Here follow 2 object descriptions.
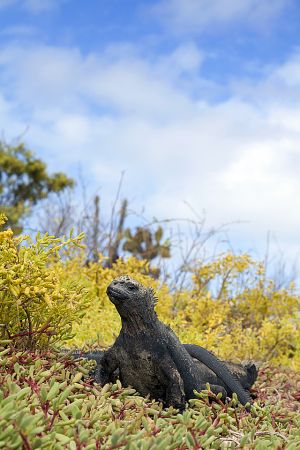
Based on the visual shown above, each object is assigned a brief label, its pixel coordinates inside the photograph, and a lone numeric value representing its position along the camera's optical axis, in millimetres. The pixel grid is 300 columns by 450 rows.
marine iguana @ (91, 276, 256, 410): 3955
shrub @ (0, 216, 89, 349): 3900
